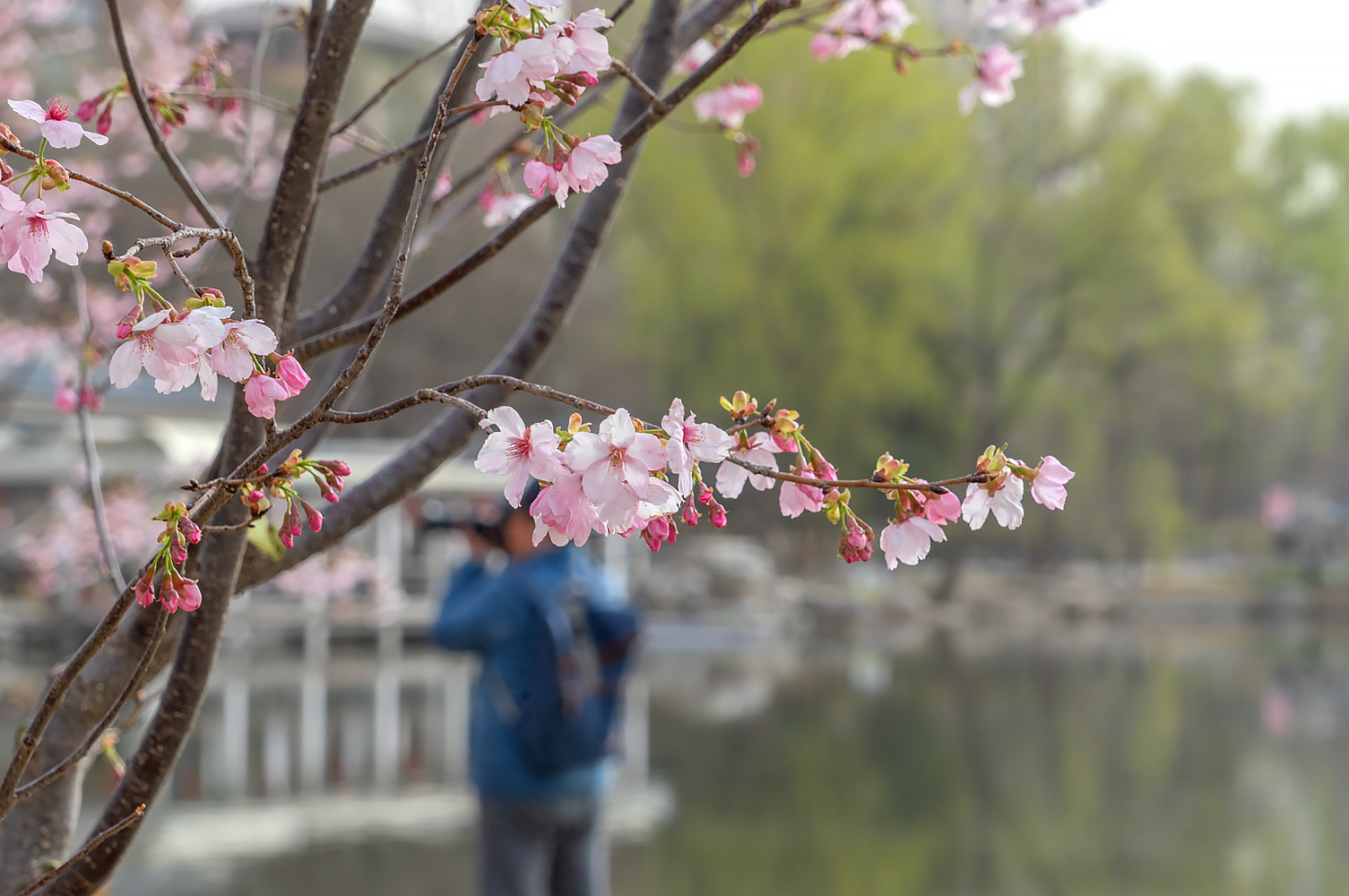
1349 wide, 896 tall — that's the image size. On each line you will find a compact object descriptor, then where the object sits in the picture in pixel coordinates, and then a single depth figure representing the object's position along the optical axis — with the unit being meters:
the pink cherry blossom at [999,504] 1.98
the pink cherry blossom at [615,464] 1.89
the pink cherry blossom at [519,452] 1.90
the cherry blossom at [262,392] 1.89
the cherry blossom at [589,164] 2.00
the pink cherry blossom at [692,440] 1.91
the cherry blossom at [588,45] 1.95
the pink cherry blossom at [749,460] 2.03
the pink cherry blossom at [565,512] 1.91
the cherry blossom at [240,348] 1.87
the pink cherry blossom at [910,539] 1.99
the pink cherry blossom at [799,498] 2.04
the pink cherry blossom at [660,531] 1.94
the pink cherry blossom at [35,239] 1.90
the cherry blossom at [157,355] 1.85
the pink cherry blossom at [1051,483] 1.98
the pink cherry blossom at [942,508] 1.99
